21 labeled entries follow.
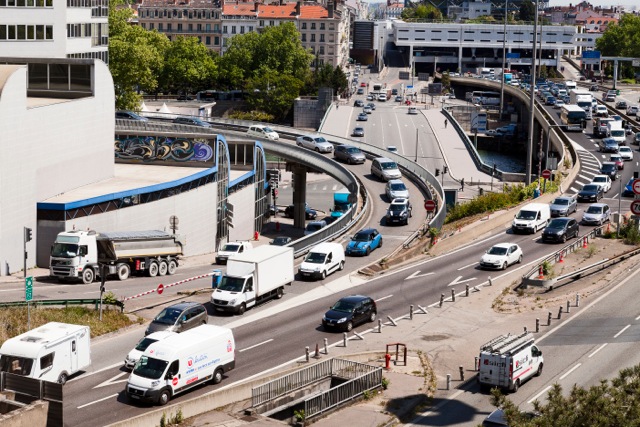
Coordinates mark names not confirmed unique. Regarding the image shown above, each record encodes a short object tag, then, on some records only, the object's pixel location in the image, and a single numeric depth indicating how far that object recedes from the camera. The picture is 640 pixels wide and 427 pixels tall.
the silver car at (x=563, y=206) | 71.88
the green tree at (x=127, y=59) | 125.00
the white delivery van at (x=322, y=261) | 56.16
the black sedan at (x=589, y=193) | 78.38
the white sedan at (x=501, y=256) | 58.88
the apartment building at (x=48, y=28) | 84.19
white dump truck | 53.88
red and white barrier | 51.62
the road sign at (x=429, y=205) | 70.75
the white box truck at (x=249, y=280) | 48.41
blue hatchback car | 63.06
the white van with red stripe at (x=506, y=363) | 38.25
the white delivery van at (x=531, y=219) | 67.75
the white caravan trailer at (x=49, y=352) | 36.12
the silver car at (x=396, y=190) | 77.62
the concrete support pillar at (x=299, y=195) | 103.62
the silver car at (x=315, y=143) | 98.69
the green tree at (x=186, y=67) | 181.12
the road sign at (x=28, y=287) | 42.00
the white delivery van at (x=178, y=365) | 35.69
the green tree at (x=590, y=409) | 25.66
